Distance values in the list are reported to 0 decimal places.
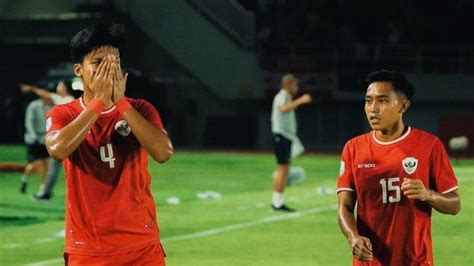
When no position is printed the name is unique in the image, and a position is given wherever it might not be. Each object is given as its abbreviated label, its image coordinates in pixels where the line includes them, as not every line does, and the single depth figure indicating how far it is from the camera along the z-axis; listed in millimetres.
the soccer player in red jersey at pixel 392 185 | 12540
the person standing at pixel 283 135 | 35675
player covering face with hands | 11568
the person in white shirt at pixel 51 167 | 37901
